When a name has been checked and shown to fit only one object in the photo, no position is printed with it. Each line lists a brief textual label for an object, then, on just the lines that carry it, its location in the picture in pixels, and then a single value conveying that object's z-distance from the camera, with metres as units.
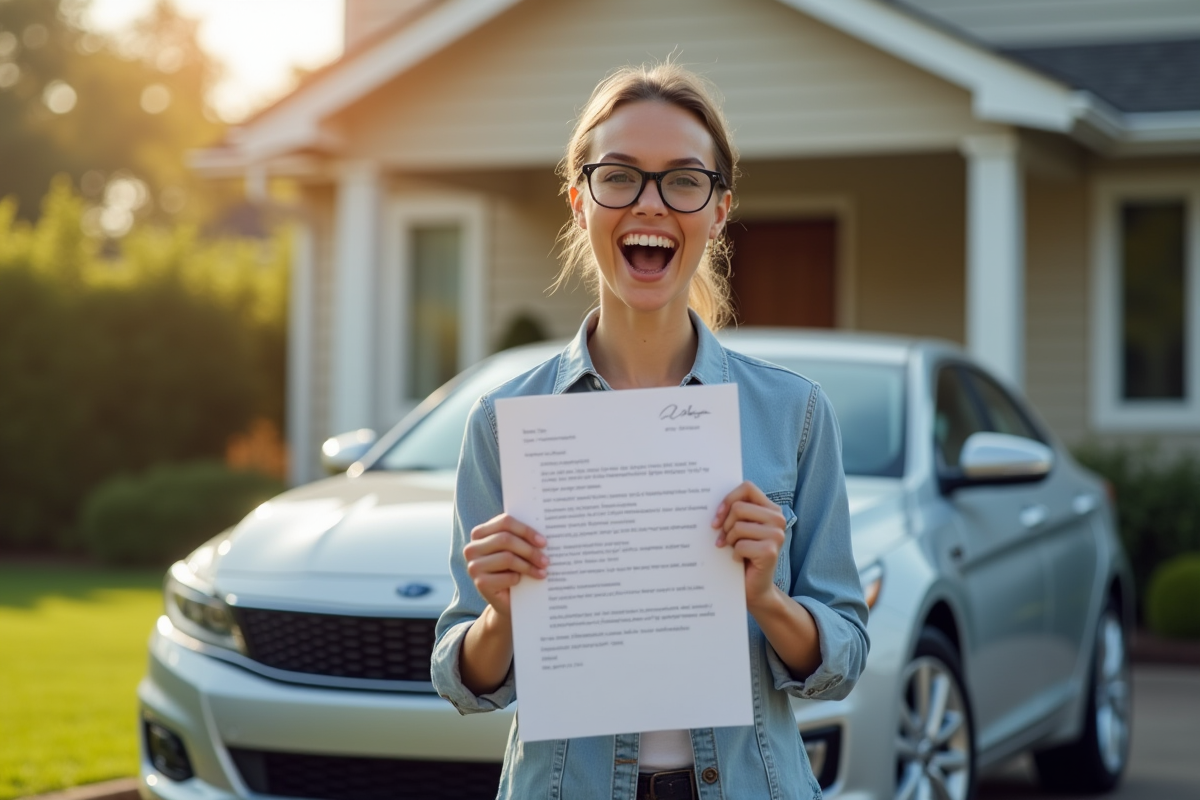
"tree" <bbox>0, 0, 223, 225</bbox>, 46.66
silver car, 4.50
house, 11.16
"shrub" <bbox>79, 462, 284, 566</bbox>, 14.40
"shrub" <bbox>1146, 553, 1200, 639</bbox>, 10.27
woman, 2.30
